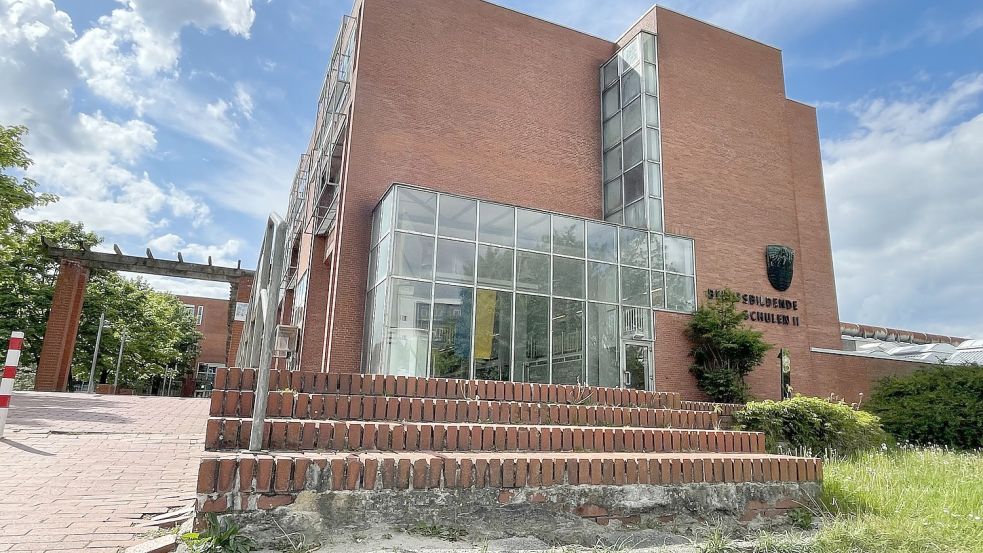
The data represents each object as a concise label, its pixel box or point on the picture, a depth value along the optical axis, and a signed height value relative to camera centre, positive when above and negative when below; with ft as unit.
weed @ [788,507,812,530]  16.20 -2.96
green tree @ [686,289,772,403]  50.57 +4.63
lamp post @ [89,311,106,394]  79.68 +7.10
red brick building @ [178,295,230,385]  170.50 +18.92
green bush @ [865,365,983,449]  41.81 +0.42
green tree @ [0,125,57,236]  60.08 +20.85
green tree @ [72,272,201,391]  96.02 +10.36
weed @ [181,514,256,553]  10.81 -2.68
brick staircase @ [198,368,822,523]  12.29 -1.26
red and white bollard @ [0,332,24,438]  23.93 +0.60
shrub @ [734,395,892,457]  30.17 -0.82
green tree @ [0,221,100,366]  81.30 +13.46
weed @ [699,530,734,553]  12.93 -3.00
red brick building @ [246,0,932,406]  42.88 +18.12
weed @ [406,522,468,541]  12.57 -2.78
